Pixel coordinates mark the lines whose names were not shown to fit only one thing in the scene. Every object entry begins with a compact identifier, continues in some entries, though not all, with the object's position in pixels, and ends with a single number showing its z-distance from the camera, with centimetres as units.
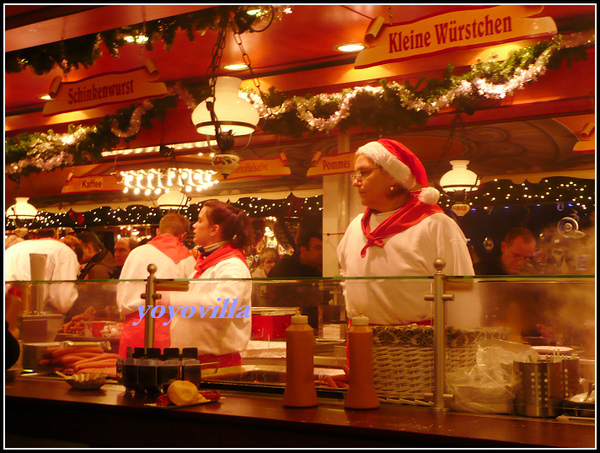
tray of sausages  234
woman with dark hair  215
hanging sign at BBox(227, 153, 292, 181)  652
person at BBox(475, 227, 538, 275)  618
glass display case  172
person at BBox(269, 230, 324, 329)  718
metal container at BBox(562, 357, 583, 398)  166
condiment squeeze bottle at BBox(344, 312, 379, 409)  173
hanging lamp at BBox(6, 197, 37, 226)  886
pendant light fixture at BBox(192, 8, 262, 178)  387
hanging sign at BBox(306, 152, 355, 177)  598
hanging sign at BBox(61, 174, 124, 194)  746
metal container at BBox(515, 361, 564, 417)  164
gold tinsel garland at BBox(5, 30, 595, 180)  499
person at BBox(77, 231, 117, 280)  677
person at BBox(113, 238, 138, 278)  796
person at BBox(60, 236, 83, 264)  774
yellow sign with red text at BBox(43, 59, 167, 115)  458
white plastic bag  169
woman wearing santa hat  257
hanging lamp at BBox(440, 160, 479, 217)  637
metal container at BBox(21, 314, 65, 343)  254
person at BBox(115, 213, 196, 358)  225
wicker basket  178
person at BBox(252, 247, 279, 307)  734
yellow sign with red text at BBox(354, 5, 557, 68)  352
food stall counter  146
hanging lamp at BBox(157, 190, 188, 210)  795
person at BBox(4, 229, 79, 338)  545
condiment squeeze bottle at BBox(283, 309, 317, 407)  177
